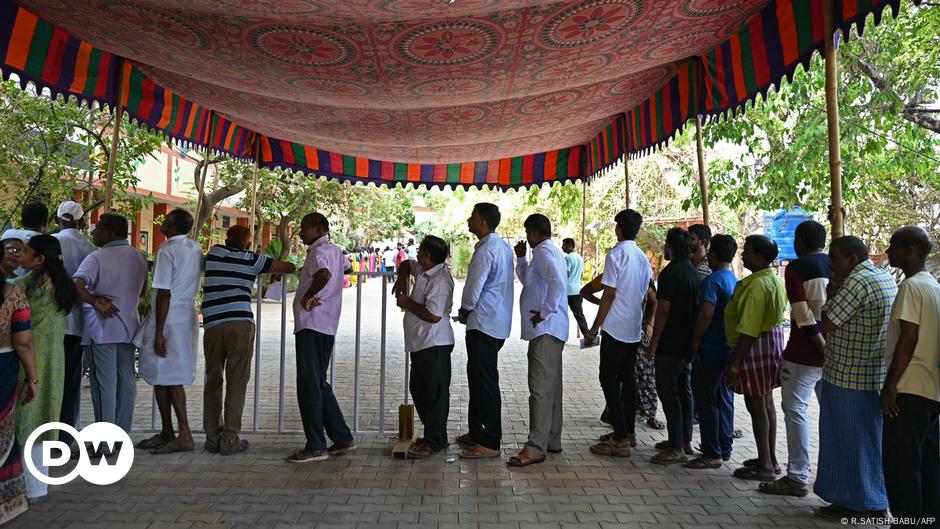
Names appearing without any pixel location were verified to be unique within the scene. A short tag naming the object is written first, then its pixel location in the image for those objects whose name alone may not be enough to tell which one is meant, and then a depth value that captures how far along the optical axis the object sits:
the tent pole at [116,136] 5.48
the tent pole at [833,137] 3.83
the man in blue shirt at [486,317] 5.01
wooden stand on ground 5.24
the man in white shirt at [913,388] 3.26
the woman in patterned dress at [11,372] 3.62
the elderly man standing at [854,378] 3.60
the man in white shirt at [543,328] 4.96
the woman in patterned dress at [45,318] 4.10
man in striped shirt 4.96
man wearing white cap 4.88
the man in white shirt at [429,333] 5.04
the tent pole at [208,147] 7.83
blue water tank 19.16
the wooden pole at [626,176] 8.22
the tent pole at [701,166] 5.65
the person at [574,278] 11.34
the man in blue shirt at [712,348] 4.75
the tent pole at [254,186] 8.82
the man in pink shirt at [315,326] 4.92
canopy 4.01
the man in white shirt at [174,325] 4.91
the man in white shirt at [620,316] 5.03
